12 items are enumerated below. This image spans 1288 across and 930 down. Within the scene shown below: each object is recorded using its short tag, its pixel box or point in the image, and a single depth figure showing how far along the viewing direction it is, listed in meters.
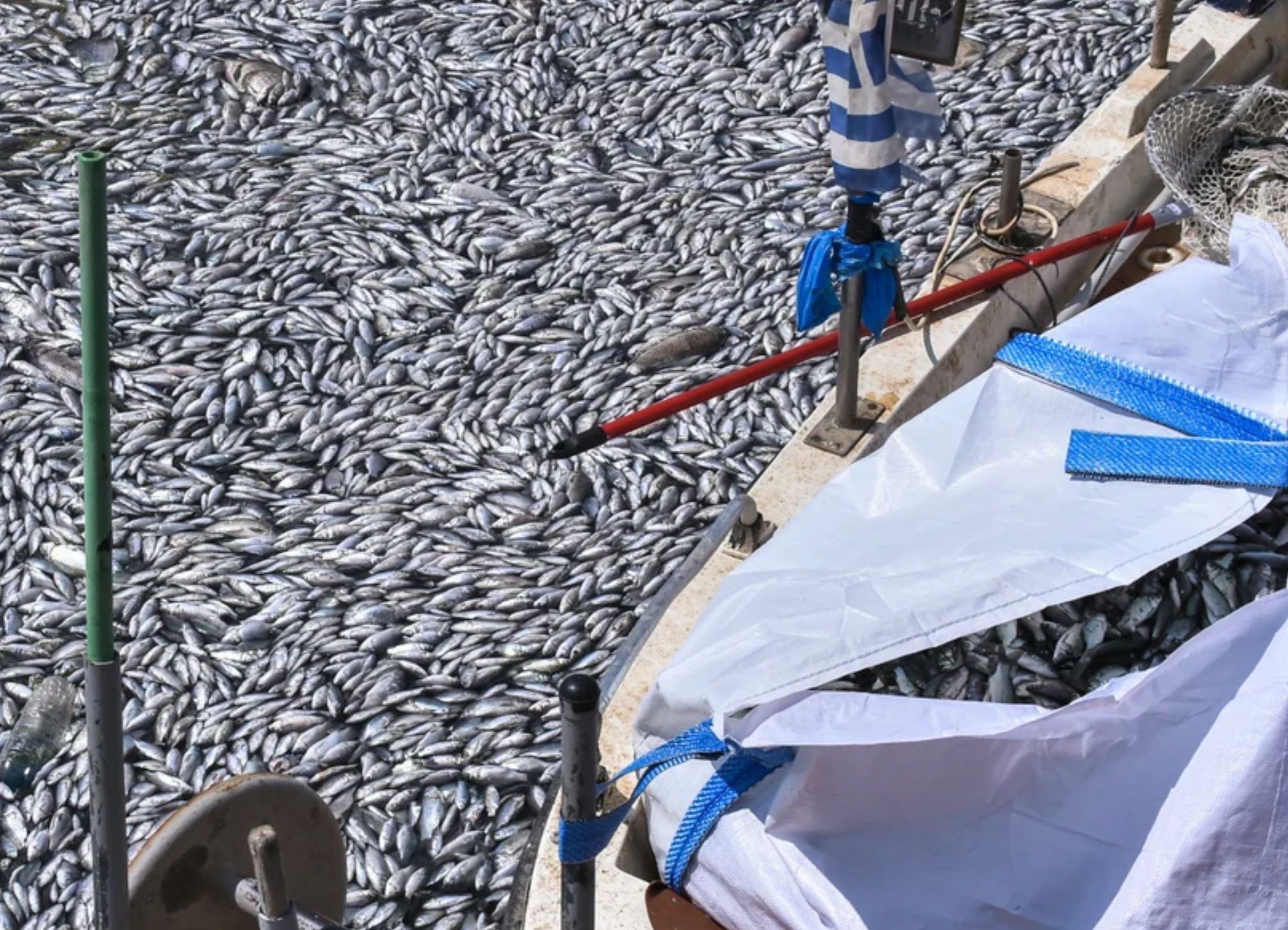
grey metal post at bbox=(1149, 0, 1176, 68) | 7.13
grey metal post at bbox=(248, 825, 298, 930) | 2.41
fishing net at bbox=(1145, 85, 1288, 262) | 6.25
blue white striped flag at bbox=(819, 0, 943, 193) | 4.22
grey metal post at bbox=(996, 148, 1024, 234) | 5.87
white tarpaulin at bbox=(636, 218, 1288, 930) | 2.74
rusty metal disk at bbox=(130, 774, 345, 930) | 3.03
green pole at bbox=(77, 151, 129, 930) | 1.98
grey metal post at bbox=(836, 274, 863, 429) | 4.72
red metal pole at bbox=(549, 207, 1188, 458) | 4.74
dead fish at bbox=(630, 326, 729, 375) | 5.95
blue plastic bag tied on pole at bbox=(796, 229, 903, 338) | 4.61
